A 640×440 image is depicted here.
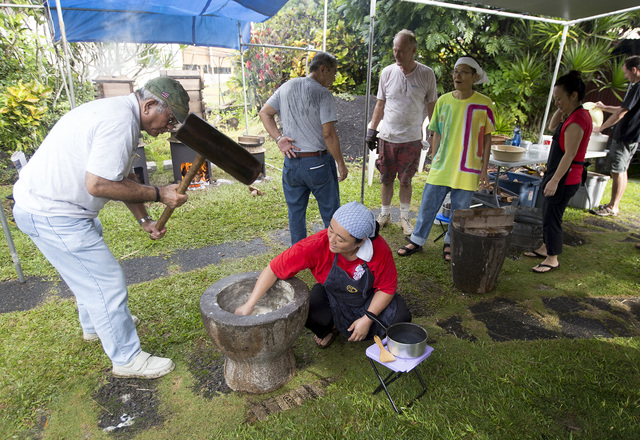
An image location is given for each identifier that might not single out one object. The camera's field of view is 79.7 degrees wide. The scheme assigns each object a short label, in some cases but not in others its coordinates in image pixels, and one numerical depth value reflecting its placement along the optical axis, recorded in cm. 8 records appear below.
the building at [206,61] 1565
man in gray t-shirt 335
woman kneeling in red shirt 222
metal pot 215
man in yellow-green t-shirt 368
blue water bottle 550
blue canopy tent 530
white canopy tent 471
